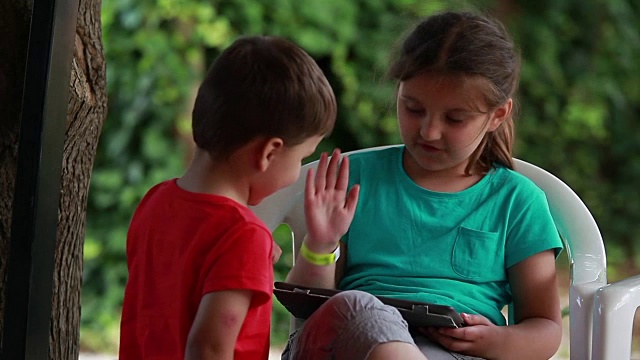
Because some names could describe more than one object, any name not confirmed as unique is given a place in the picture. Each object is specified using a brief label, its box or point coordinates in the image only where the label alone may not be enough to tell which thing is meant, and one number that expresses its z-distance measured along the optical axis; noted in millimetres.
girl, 4544
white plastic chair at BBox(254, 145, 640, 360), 4487
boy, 4173
